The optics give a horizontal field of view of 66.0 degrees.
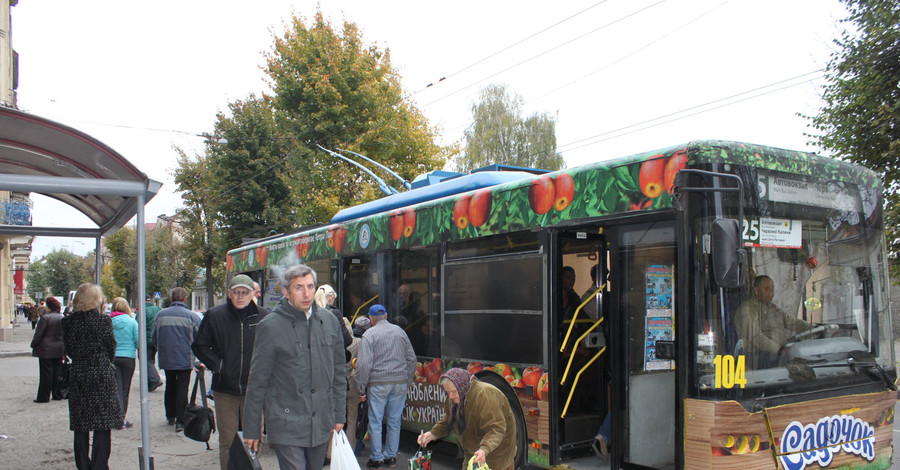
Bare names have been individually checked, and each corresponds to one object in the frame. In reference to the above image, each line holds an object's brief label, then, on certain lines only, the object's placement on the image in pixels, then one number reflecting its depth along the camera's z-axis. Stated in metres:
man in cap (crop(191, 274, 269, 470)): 5.79
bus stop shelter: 5.19
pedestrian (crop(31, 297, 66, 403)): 11.41
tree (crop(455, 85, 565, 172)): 39.62
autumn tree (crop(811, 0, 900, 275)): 13.55
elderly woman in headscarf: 4.55
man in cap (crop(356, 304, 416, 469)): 7.09
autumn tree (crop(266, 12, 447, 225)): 23.75
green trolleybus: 4.71
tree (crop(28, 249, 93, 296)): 75.00
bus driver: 4.79
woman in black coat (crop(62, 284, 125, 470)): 5.86
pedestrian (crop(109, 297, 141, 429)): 8.97
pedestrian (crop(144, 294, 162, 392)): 11.66
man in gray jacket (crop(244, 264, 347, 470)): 4.34
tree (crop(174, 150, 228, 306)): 36.69
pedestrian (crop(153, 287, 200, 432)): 9.17
